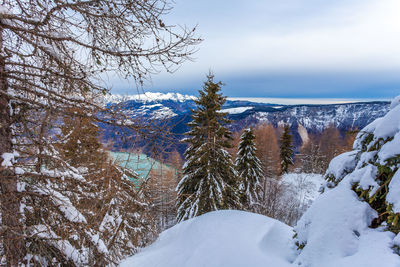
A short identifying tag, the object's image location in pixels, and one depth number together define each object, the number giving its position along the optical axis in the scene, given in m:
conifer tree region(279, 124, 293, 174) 28.34
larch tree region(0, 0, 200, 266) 2.40
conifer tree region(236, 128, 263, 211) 16.86
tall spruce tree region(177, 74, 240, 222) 10.23
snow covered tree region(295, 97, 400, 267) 2.18
